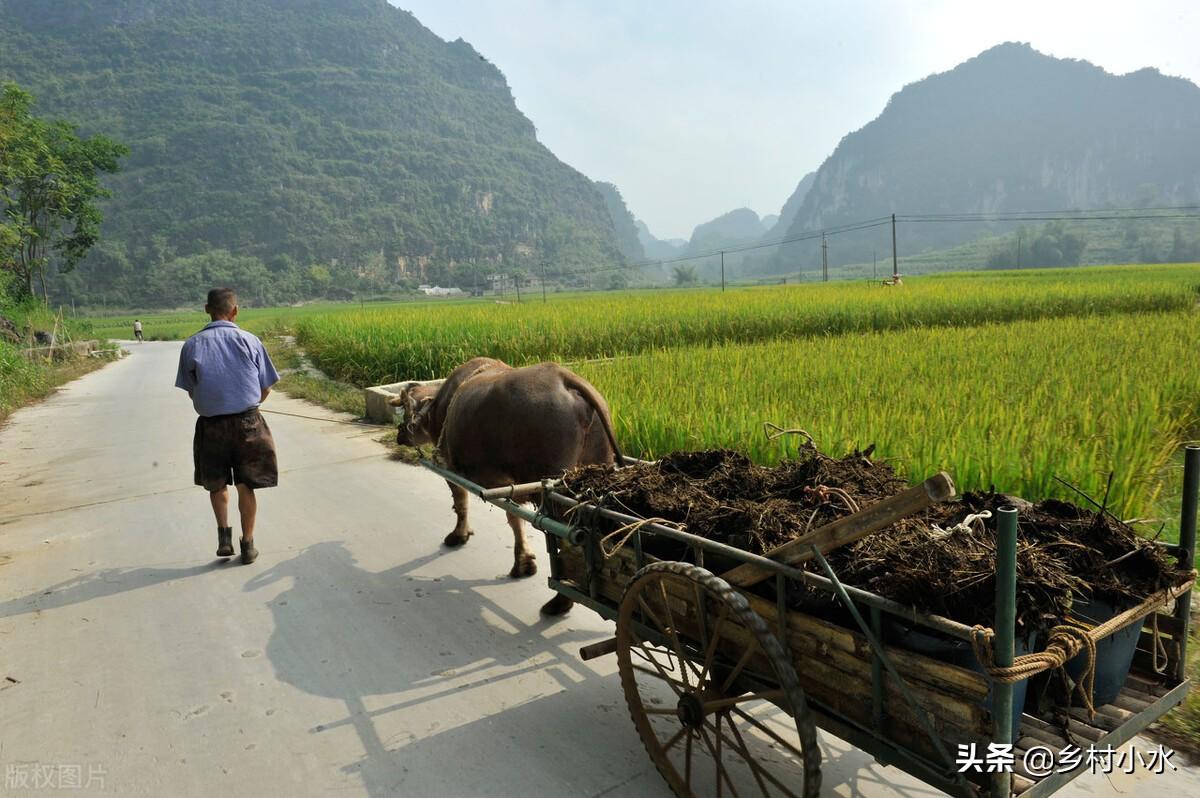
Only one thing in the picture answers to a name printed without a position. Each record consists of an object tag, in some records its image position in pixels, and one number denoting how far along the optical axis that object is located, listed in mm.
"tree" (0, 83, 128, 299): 24047
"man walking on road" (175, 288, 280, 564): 4543
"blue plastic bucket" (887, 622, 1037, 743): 1722
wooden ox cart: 1671
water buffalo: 4098
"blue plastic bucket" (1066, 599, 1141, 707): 1871
